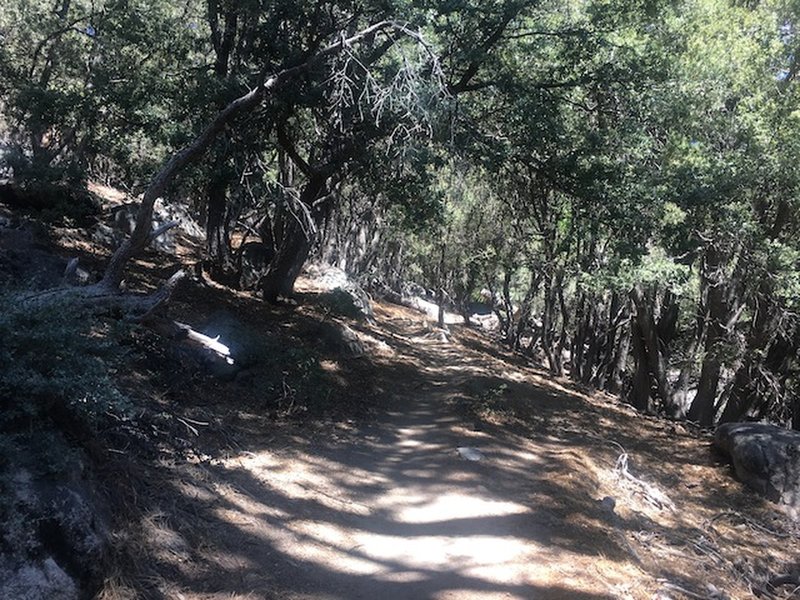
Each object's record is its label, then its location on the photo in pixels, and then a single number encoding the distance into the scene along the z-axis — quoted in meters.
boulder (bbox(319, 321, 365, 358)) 13.36
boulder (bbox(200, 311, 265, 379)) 9.52
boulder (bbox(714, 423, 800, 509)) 9.88
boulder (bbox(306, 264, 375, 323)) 16.78
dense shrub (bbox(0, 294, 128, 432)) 3.82
